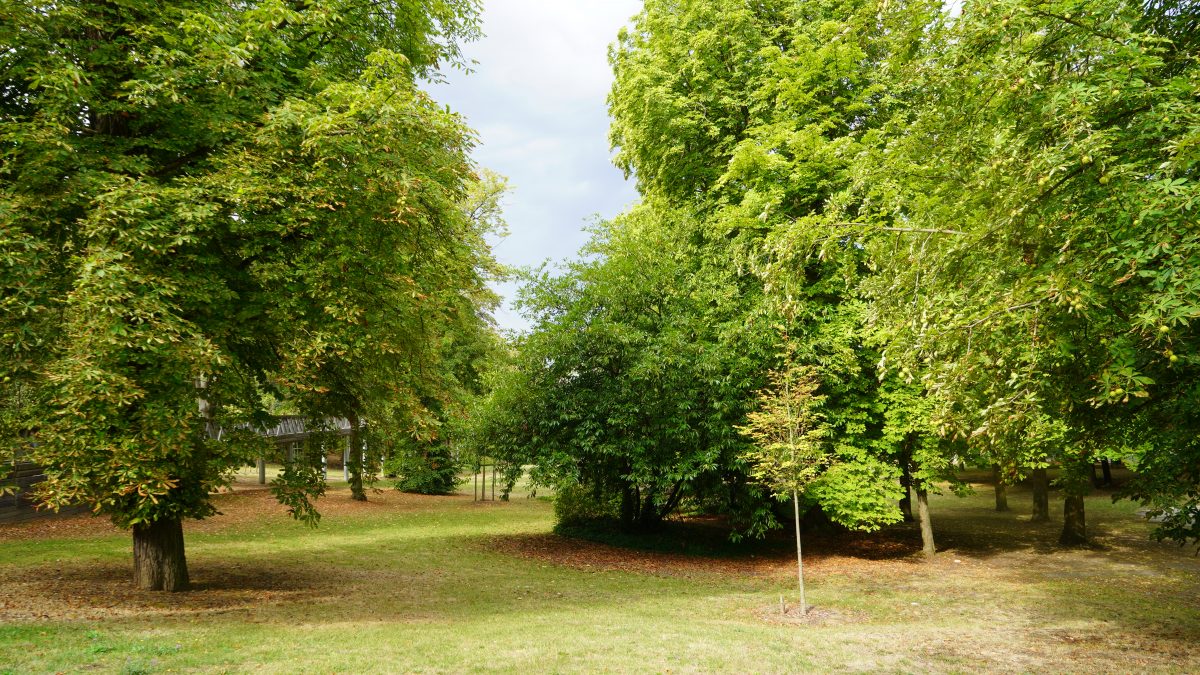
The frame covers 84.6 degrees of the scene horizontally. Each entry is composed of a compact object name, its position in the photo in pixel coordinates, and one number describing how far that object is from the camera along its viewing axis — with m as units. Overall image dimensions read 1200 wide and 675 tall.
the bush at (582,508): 22.02
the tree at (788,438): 12.75
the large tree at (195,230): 8.03
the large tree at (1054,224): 5.92
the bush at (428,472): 32.59
